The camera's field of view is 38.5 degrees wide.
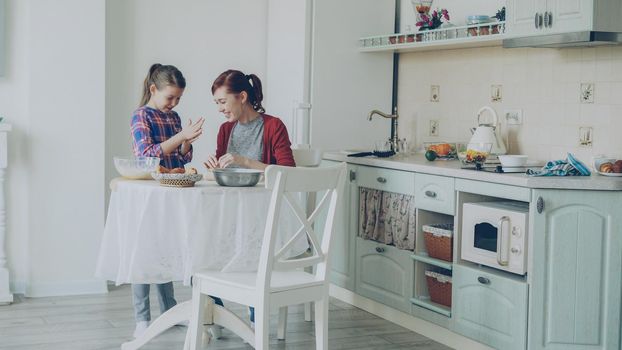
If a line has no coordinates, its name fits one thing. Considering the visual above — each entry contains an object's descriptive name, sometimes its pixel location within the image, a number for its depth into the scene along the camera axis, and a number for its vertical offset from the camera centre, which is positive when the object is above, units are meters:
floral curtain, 4.50 -0.38
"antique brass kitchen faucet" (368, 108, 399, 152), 5.13 +0.13
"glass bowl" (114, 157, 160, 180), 3.88 -0.12
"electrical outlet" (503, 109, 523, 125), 4.57 +0.17
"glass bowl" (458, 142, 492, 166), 4.09 -0.03
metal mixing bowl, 3.71 -0.14
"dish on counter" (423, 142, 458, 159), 4.71 -0.02
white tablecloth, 3.57 -0.36
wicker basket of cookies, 3.65 -0.15
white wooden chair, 3.27 -0.53
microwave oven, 3.72 -0.38
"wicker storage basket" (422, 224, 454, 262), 4.18 -0.44
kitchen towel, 3.74 -0.08
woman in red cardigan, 4.17 +0.08
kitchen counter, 3.62 -0.12
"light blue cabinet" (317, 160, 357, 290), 4.95 -0.54
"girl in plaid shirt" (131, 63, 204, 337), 4.14 +0.04
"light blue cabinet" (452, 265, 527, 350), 3.75 -0.70
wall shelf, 4.40 +0.58
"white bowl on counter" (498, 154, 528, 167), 3.94 -0.05
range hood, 3.76 +0.48
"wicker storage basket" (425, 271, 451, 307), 4.24 -0.68
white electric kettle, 4.48 +0.06
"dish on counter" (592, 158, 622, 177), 3.73 -0.07
